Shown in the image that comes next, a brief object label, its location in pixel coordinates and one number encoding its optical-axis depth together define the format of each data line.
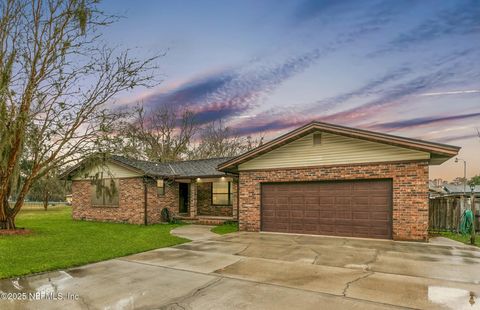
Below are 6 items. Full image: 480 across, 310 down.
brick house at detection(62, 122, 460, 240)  10.29
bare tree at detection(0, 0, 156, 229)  11.82
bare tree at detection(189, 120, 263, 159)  39.50
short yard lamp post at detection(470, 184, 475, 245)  10.02
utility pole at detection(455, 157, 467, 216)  13.12
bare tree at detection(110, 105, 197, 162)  37.08
